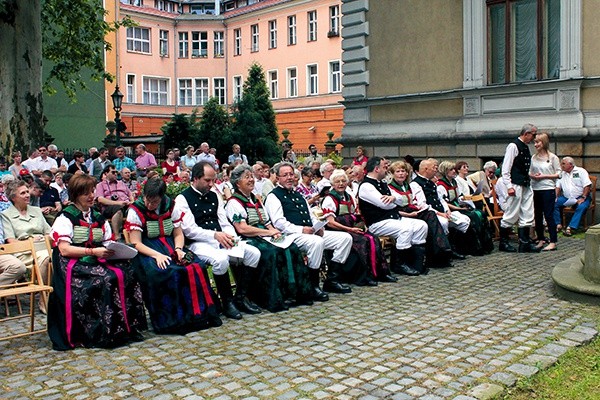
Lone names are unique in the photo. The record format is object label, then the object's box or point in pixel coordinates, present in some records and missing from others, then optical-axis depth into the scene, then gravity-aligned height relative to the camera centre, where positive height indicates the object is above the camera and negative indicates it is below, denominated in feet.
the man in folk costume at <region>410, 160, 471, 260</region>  32.94 -1.07
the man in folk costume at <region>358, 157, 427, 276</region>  30.14 -1.83
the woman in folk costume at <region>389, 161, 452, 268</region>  31.60 -1.57
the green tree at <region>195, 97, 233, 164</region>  88.22 +6.48
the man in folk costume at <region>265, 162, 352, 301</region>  26.03 -1.94
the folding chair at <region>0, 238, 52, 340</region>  20.88 -3.04
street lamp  78.30 +9.38
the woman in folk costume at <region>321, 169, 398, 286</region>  28.25 -2.38
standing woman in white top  35.70 -0.13
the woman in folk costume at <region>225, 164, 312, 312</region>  24.57 -2.63
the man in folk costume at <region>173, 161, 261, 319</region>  23.43 -1.81
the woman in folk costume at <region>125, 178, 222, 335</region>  21.48 -2.73
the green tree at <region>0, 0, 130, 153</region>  52.08 +8.35
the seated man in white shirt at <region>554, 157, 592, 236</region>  42.86 -0.92
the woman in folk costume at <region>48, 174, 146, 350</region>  20.15 -2.99
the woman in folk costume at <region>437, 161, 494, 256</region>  35.50 -1.96
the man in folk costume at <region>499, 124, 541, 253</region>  35.70 -0.47
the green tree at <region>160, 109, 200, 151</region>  88.53 +6.41
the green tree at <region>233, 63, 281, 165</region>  88.38 +5.99
